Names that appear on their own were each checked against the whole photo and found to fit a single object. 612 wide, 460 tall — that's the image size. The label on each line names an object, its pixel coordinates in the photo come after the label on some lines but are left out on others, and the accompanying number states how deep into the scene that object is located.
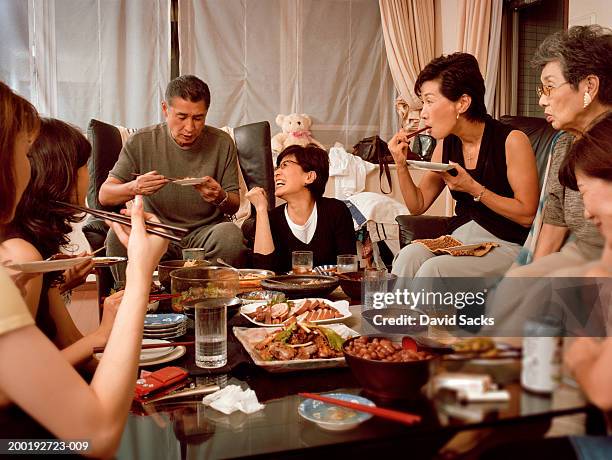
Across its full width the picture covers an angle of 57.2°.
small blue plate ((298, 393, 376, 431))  0.57
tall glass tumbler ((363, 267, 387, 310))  0.88
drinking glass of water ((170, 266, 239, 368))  0.82
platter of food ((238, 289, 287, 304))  1.23
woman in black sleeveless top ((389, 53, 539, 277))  1.23
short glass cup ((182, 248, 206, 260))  1.48
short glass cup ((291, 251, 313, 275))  1.49
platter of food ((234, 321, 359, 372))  0.78
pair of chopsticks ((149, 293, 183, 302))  1.07
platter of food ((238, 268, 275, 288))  1.40
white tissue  0.65
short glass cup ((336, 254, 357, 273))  1.40
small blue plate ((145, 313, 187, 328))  0.97
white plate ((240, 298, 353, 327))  1.01
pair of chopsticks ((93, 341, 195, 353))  0.85
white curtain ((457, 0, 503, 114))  3.55
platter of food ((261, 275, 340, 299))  1.22
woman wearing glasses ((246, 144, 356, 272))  1.83
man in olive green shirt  2.12
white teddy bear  3.48
